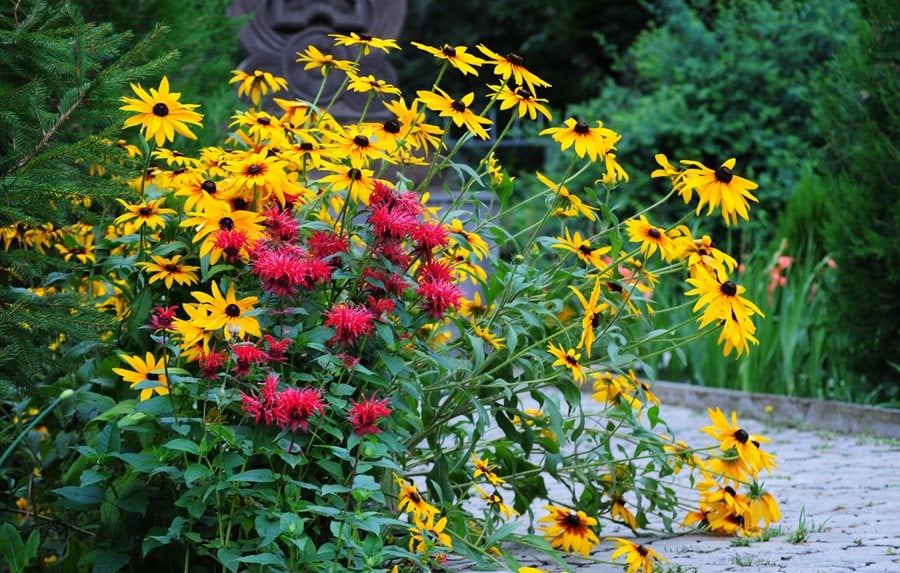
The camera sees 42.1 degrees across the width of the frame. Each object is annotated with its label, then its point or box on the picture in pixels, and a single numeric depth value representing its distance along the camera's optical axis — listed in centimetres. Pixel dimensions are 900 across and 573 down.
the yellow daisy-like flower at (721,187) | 279
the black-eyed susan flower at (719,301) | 281
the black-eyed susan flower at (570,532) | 329
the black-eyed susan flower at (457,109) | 278
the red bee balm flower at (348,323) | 251
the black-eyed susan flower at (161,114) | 273
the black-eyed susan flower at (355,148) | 272
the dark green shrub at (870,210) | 559
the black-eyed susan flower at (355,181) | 274
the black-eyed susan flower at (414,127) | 294
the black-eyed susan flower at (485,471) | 314
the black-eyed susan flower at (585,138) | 291
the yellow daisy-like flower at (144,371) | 284
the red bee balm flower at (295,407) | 236
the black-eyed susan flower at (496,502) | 316
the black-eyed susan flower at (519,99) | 288
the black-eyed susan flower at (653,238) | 301
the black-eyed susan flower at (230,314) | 246
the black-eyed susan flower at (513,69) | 282
